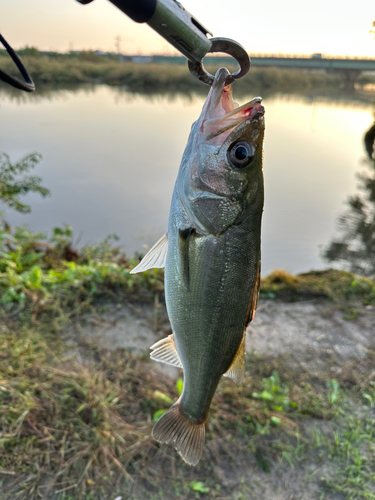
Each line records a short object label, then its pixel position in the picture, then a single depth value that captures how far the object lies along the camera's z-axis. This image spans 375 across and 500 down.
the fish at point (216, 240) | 0.25
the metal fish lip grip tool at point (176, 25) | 0.19
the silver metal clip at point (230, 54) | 0.22
